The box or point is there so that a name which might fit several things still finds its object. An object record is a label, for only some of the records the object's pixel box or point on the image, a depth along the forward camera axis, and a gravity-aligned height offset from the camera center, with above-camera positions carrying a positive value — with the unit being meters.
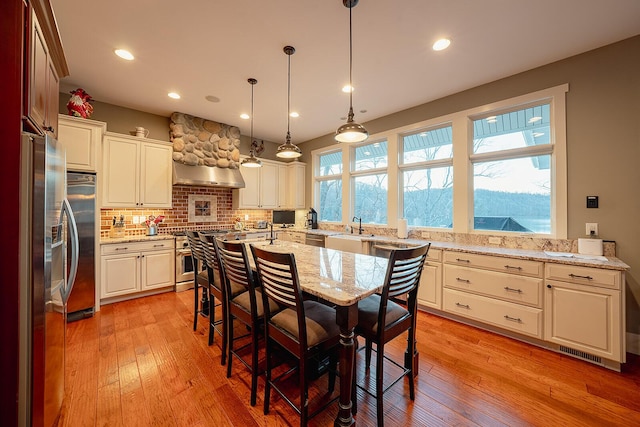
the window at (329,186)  5.32 +0.65
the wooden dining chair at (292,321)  1.35 -0.67
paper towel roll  3.83 -0.22
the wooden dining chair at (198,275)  2.52 -0.65
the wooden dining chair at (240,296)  1.68 -0.65
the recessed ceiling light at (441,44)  2.39 +1.69
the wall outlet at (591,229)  2.49 -0.14
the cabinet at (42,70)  1.19 +0.87
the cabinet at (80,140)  2.97 +0.93
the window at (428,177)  3.66 +0.60
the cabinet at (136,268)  3.36 -0.78
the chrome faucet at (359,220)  4.51 -0.11
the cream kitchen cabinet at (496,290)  2.42 -0.81
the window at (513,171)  2.90 +0.56
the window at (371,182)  4.46 +0.62
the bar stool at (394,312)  1.44 -0.65
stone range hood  4.15 +1.14
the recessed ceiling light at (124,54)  2.58 +1.72
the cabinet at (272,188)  5.13 +0.62
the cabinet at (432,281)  3.05 -0.85
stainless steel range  3.93 -0.80
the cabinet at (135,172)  3.56 +0.66
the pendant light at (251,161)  3.17 +0.70
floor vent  2.17 -1.27
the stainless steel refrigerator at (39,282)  1.05 -0.32
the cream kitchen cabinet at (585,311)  2.03 -0.85
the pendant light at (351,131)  1.94 +0.67
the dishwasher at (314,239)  4.64 -0.48
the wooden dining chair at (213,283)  2.05 -0.65
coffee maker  5.61 -0.12
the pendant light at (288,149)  2.53 +0.72
